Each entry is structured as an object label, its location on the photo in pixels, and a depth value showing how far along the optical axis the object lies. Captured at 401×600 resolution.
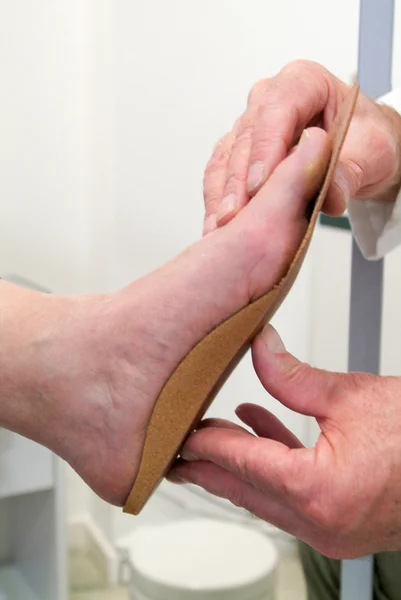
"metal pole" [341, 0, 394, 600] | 0.70
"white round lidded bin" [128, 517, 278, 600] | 1.04
